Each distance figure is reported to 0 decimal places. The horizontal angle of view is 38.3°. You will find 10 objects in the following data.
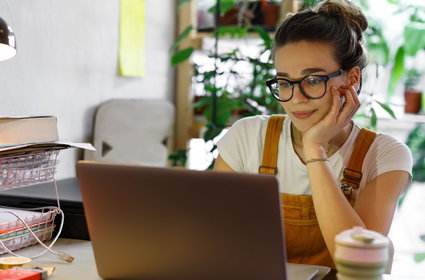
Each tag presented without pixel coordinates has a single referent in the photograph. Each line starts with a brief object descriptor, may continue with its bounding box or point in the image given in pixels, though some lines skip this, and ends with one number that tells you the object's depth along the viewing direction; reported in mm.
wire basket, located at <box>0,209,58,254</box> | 1339
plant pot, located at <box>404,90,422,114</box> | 2975
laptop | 918
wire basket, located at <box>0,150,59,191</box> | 1335
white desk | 1183
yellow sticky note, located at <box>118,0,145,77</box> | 2373
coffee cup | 866
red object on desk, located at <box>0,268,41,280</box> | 1090
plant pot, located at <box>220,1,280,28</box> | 2634
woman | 1460
